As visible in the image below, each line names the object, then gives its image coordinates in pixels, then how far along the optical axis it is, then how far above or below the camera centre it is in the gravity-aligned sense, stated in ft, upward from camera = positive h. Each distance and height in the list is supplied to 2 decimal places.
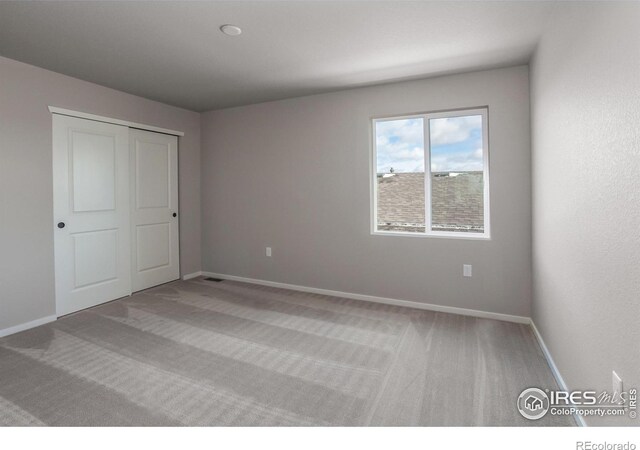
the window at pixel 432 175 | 11.65 +1.59
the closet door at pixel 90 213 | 11.62 +0.32
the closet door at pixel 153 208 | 14.40 +0.55
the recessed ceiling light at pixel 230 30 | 8.32 +4.75
